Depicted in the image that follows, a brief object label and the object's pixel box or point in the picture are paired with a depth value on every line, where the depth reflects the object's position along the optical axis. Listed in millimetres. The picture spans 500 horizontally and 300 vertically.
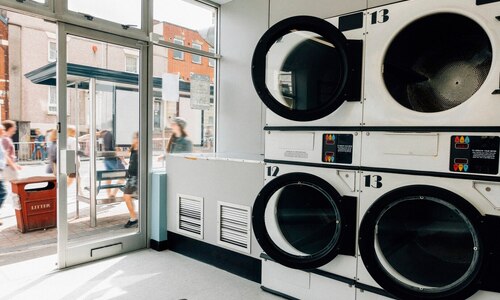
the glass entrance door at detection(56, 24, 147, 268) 2973
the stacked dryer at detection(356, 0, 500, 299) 1597
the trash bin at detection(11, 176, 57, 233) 3957
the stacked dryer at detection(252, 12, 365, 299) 2045
